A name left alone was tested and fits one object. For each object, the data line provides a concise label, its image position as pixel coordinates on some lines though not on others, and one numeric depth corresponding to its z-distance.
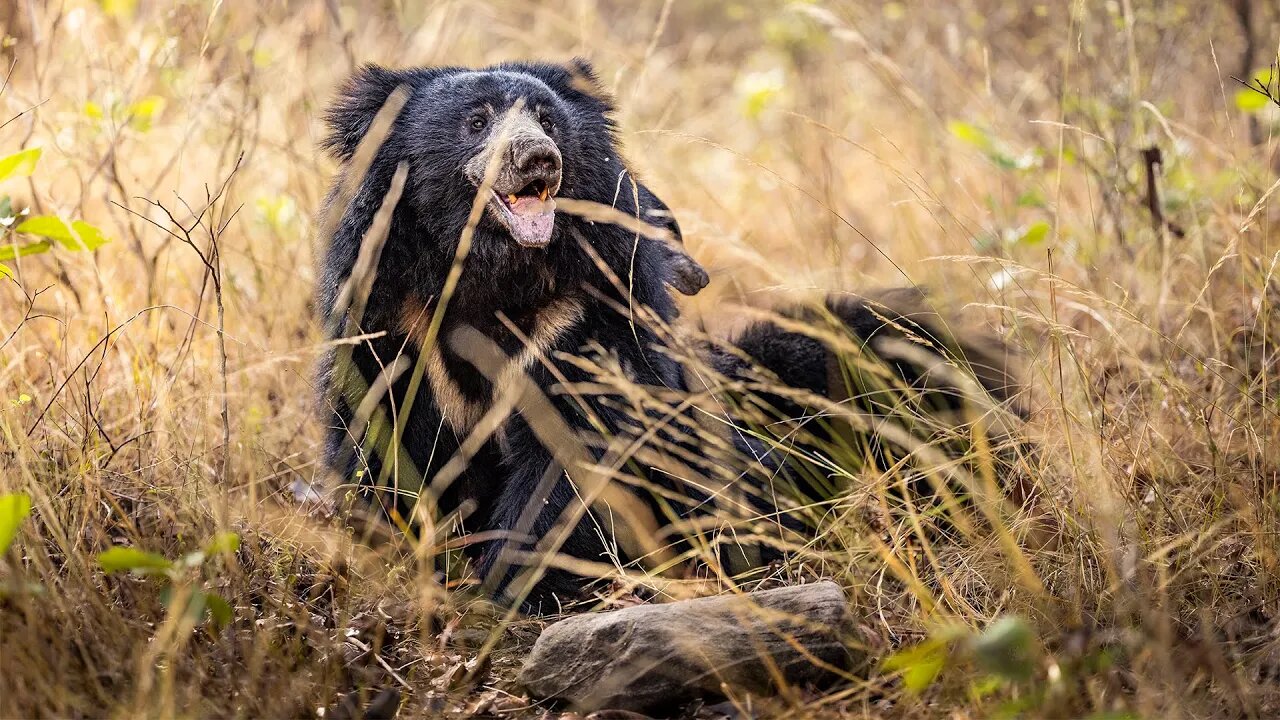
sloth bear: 6.25
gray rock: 4.68
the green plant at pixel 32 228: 5.11
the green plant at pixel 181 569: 3.80
